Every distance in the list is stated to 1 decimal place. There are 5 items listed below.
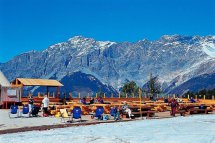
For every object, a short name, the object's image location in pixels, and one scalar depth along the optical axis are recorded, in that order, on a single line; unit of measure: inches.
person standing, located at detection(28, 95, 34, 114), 799.2
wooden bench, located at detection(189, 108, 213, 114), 964.3
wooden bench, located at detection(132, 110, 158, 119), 813.7
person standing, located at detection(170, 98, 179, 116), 869.4
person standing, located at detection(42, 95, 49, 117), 787.8
